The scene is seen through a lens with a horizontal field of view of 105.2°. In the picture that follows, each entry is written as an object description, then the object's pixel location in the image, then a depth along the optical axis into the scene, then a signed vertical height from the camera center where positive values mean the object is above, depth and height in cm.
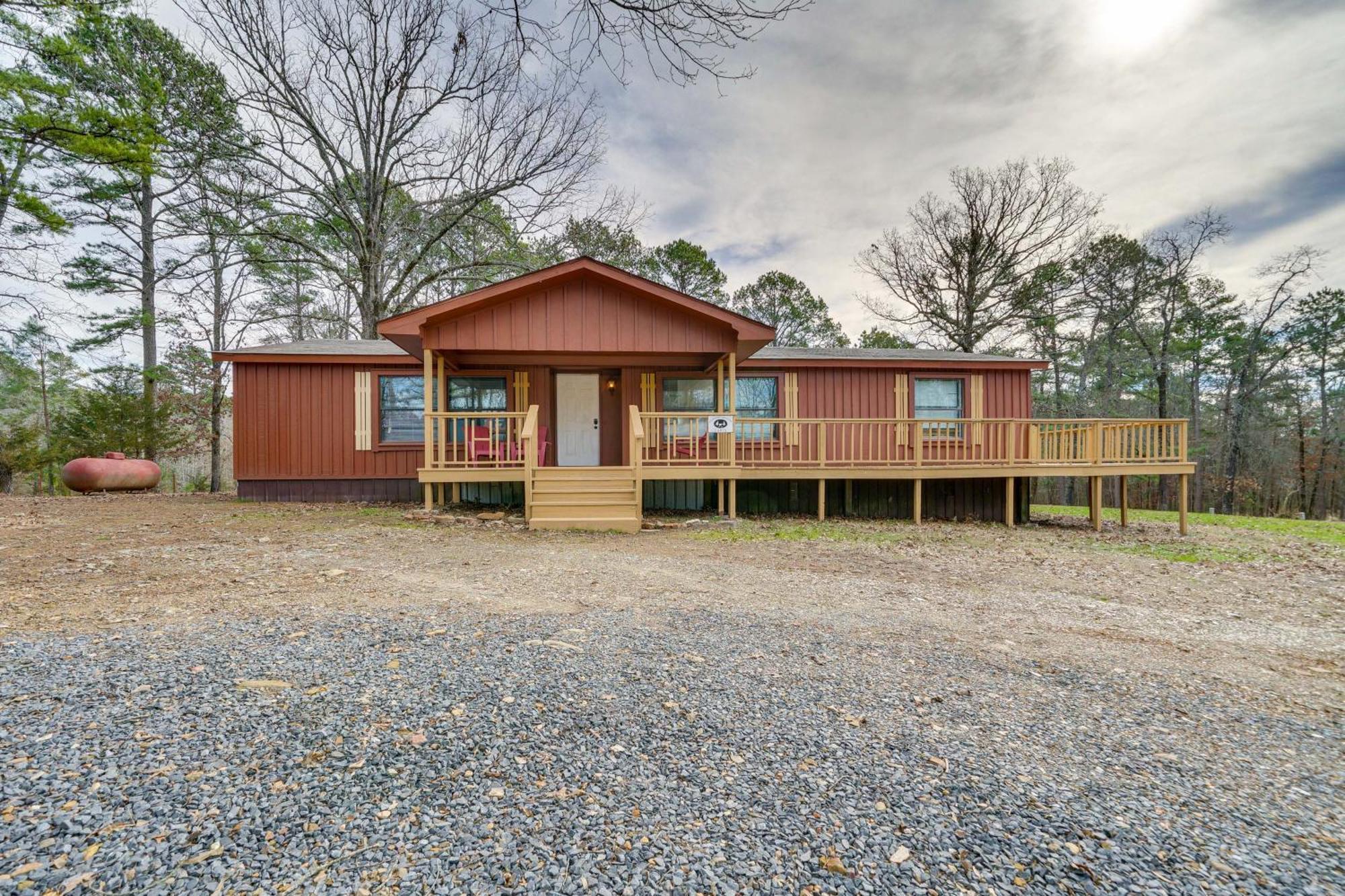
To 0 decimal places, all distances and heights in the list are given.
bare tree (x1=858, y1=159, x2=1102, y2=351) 1805 +737
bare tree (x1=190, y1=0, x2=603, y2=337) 1238 +859
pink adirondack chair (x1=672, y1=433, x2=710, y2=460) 922 +2
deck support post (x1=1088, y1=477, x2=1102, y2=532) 909 -96
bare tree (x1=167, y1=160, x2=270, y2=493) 1318 +537
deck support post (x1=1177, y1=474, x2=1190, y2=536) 888 -97
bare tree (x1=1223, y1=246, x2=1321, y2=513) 1692 +358
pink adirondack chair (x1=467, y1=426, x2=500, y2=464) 822 +5
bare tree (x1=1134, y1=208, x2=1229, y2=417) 1680 +569
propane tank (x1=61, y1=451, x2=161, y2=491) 1038 -51
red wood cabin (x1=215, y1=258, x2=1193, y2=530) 820 +52
